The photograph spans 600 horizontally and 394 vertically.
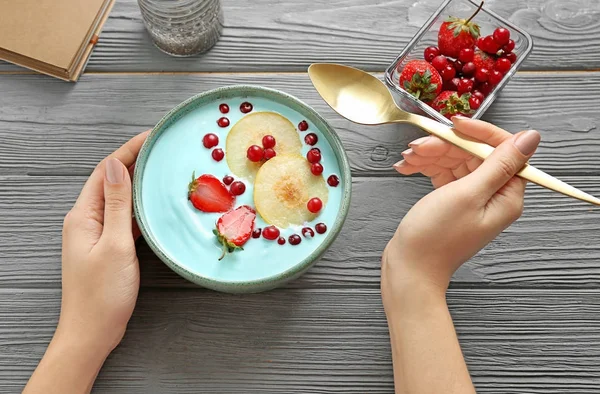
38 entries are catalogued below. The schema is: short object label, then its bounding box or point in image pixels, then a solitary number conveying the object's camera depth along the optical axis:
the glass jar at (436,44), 1.00
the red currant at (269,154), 0.95
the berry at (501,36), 1.00
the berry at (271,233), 0.91
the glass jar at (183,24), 1.04
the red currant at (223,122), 0.98
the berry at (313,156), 0.94
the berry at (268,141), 0.95
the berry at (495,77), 1.01
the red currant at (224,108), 0.99
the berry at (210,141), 0.96
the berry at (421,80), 0.98
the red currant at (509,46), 1.02
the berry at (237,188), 0.94
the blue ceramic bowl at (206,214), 0.90
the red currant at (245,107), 0.99
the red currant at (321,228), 0.92
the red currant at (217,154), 0.95
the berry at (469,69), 1.01
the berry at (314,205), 0.92
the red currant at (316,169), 0.93
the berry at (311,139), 0.96
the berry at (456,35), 1.01
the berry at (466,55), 1.01
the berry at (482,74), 1.01
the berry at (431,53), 1.04
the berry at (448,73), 1.01
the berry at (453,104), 0.98
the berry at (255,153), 0.94
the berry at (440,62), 1.01
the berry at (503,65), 1.01
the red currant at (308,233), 0.92
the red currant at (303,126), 0.97
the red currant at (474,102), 0.99
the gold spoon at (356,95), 0.97
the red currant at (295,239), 0.91
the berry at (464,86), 1.00
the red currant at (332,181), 0.94
